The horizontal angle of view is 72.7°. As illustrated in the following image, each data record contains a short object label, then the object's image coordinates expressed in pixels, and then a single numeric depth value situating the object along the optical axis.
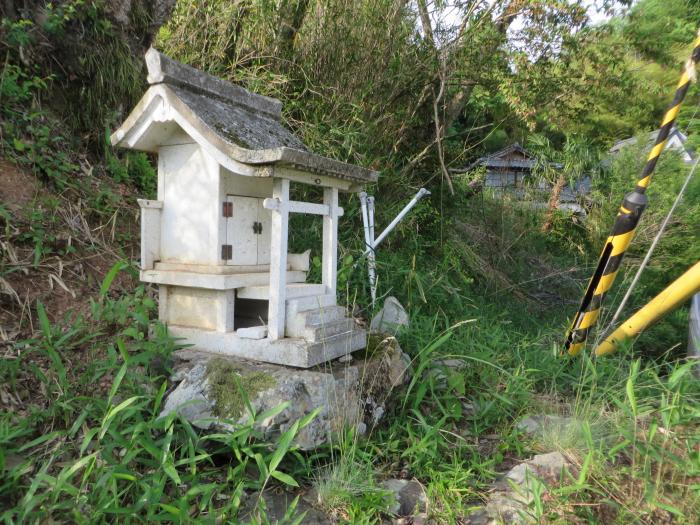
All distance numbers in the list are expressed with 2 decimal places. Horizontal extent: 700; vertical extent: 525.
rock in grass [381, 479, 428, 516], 1.99
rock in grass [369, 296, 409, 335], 3.37
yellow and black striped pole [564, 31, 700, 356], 3.16
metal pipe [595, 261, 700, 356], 3.33
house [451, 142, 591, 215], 7.66
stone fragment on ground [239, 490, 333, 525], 1.82
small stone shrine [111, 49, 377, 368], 2.31
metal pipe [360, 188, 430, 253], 3.90
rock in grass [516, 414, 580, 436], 2.39
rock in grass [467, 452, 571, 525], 1.92
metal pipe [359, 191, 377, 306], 3.85
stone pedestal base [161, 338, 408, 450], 2.09
